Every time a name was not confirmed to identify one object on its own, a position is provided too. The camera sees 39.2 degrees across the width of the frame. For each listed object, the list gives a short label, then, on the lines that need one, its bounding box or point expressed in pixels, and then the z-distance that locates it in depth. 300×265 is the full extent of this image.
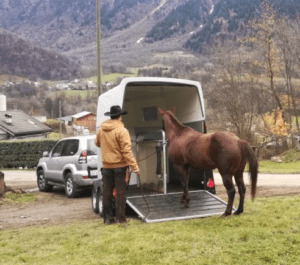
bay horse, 7.11
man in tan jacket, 7.45
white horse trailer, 9.00
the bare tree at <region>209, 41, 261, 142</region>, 30.02
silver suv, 12.48
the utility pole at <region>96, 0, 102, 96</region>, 20.67
